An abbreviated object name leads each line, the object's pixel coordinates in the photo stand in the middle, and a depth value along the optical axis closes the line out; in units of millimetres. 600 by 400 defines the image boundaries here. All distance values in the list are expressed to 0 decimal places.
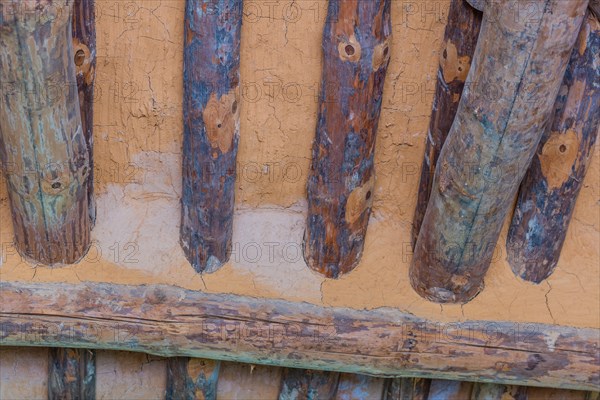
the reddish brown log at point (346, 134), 2766
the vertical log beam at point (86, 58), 2801
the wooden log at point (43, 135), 2520
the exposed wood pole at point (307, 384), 3203
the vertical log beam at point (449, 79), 2750
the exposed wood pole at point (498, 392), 3217
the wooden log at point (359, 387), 3254
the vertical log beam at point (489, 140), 2426
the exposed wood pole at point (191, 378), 3197
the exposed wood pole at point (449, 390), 3246
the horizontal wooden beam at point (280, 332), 2902
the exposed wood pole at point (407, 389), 3234
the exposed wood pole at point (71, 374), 3199
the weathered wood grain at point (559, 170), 2775
